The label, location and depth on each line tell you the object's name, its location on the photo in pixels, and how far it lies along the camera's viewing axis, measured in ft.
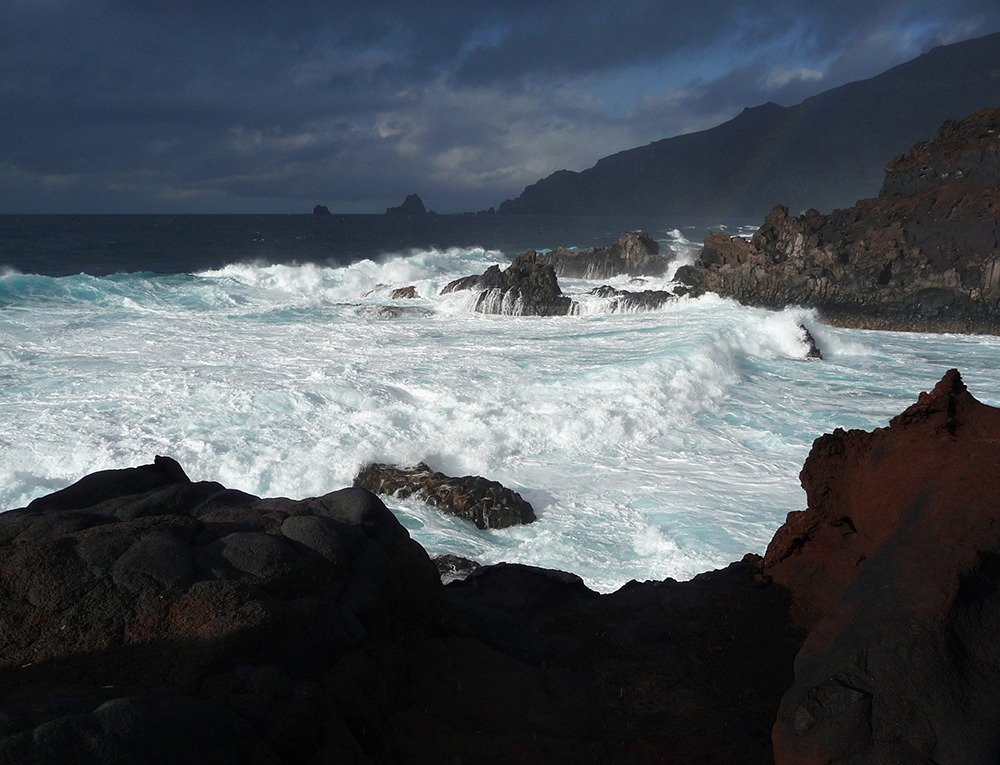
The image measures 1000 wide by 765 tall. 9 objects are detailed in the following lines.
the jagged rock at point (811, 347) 62.92
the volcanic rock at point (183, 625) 7.25
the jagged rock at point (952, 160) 87.45
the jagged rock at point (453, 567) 21.82
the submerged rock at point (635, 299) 88.38
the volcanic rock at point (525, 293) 88.22
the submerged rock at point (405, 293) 102.21
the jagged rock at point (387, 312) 82.48
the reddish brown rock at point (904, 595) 8.61
